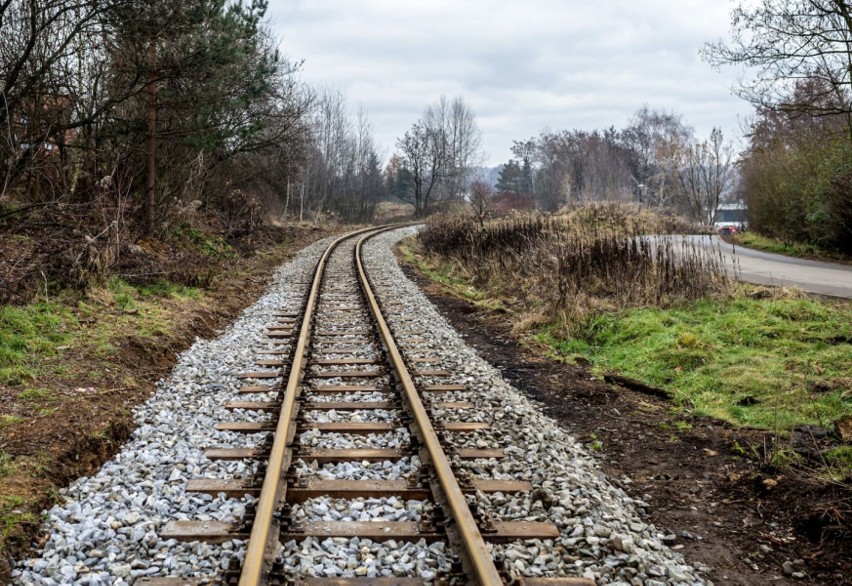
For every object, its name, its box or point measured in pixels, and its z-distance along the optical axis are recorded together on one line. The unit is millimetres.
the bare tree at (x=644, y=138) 78125
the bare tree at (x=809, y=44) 14211
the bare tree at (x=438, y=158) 69500
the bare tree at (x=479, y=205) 19400
